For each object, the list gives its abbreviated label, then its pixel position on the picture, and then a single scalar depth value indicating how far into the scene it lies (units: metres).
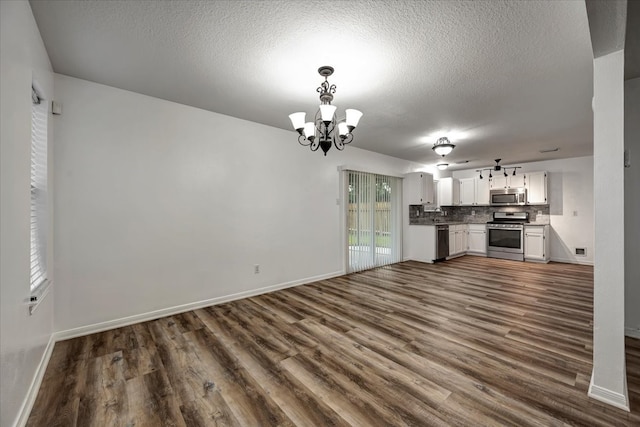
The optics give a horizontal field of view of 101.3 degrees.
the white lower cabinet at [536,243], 6.27
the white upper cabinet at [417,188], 6.48
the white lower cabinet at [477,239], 7.21
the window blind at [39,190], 2.17
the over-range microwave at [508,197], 6.74
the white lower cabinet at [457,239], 6.84
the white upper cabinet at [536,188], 6.50
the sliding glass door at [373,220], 5.29
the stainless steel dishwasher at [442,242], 6.33
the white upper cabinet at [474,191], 7.41
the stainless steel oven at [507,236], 6.58
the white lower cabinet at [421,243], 6.29
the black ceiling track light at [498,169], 6.61
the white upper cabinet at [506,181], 6.83
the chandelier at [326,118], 2.35
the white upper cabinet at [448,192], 7.64
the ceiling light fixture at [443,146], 4.29
